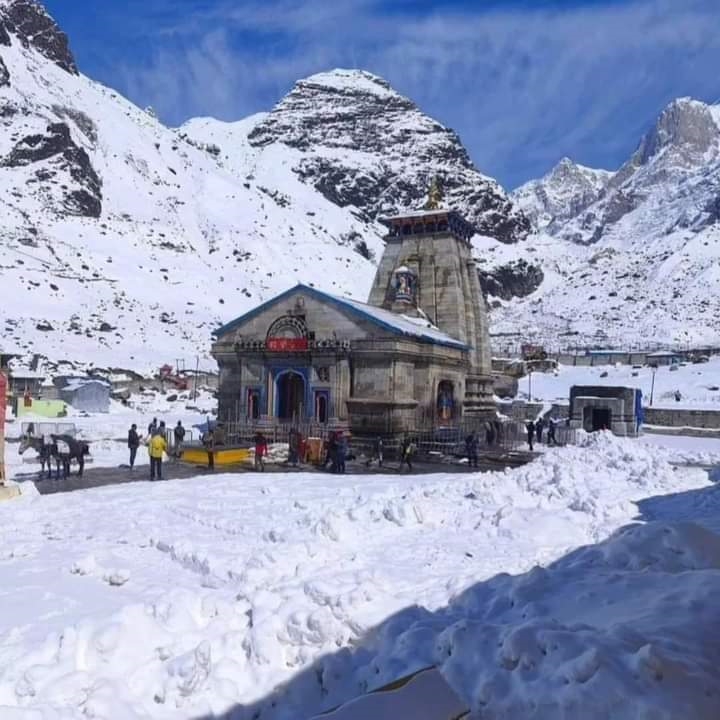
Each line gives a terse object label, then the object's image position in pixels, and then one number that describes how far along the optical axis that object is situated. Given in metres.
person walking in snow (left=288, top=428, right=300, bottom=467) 21.28
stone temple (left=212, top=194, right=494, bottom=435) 25.45
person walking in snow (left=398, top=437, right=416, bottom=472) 20.59
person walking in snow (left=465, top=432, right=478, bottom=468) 21.61
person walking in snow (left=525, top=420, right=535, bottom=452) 24.63
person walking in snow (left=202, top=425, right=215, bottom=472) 20.69
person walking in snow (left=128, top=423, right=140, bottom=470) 20.56
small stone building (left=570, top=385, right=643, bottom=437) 28.25
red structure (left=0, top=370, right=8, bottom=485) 15.23
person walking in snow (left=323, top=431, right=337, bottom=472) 19.56
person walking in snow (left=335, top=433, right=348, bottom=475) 19.43
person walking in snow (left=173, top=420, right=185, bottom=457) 22.25
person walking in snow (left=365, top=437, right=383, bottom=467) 21.88
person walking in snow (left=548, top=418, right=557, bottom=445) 26.30
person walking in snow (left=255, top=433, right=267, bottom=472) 20.22
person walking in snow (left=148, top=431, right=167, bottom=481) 17.33
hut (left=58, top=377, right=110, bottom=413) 39.47
